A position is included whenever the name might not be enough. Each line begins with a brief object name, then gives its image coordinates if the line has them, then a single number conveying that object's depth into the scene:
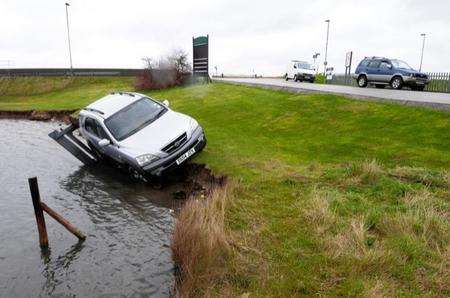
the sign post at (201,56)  30.95
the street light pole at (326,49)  57.01
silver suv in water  10.16
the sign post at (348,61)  33.97
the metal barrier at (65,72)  49.14
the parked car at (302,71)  34.56
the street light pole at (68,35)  48.46
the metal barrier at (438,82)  22.75
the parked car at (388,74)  21.58
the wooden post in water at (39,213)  6.79
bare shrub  32.78
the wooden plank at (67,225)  6.93
